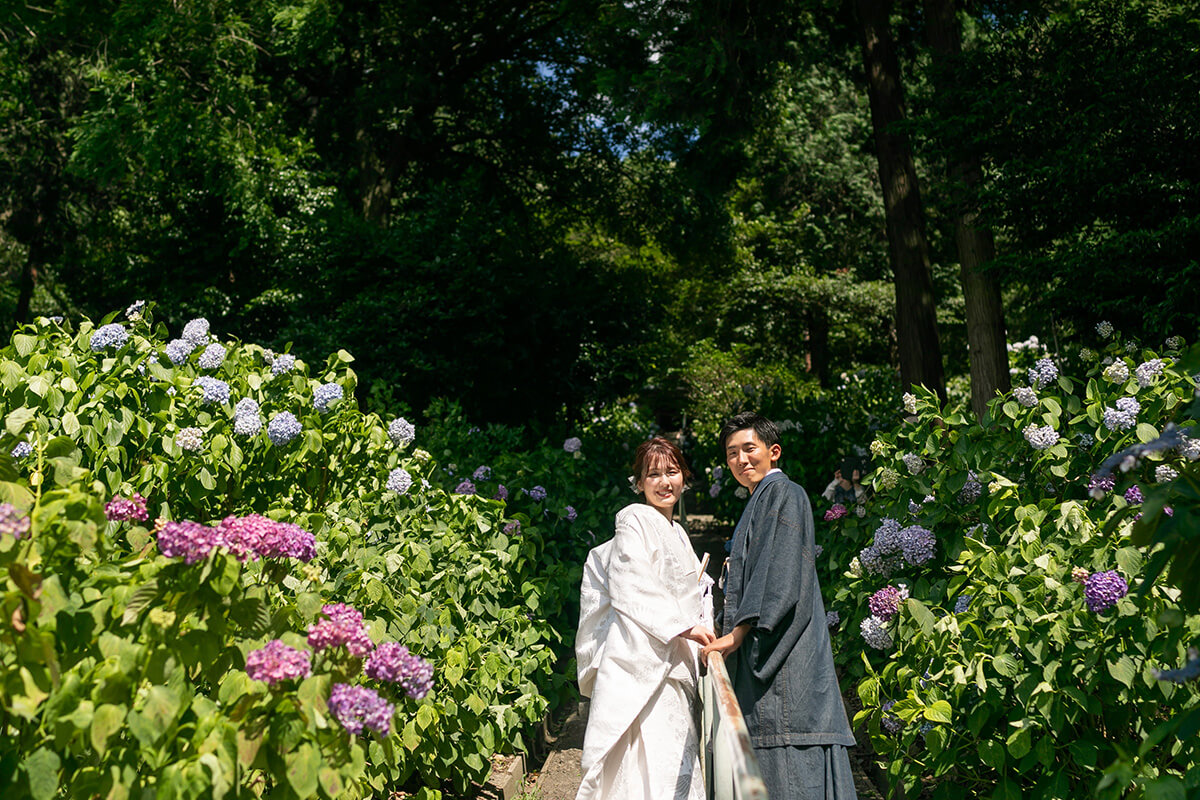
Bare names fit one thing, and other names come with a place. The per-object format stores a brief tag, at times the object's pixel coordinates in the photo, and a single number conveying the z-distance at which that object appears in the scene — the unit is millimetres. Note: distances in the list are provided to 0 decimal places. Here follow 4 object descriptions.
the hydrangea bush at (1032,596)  2578
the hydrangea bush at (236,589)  1744
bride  3287
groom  3021
